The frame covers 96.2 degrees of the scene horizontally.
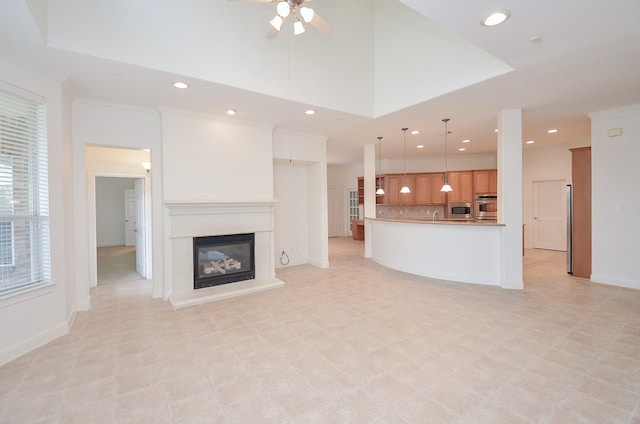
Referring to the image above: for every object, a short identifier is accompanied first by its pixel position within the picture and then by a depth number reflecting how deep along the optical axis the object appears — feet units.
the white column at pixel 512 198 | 15.03
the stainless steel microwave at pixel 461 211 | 28.99
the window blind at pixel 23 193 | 8.82
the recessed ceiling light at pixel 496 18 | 7.66
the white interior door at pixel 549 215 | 25.57
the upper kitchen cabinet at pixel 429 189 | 29.50
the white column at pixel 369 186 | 24.26
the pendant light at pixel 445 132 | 17.33
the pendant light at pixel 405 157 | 20.55
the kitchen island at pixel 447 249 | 15.71
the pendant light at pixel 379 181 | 30.91
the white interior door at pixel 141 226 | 18.28
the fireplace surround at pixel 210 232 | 14.30
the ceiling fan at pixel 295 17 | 8.99
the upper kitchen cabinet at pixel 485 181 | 27.89
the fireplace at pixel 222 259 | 15.01
